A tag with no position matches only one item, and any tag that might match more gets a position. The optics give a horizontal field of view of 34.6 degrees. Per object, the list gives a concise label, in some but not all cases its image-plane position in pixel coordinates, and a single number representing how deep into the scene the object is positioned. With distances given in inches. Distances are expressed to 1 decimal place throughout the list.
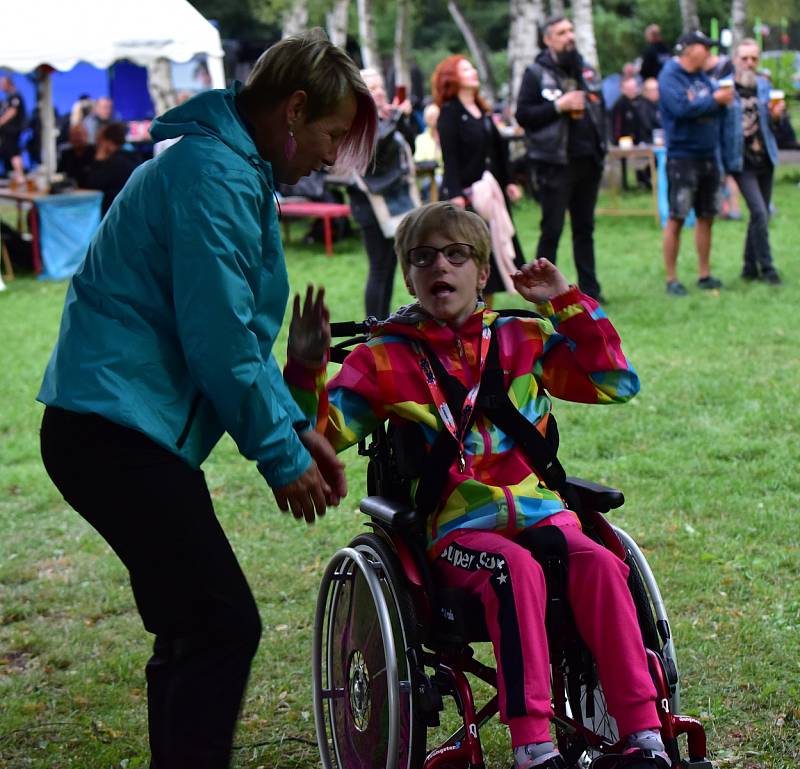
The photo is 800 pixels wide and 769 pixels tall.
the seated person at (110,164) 567.5
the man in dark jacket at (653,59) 922.1
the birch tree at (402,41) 1246.3
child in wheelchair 109.2
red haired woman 339.0
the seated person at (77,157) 642.8
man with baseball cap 383.2
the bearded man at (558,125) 370.3
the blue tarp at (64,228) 552.1
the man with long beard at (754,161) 413.1
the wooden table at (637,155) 598.5
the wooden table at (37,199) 550.0
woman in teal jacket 95.8
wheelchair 112.0
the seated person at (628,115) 808.3
